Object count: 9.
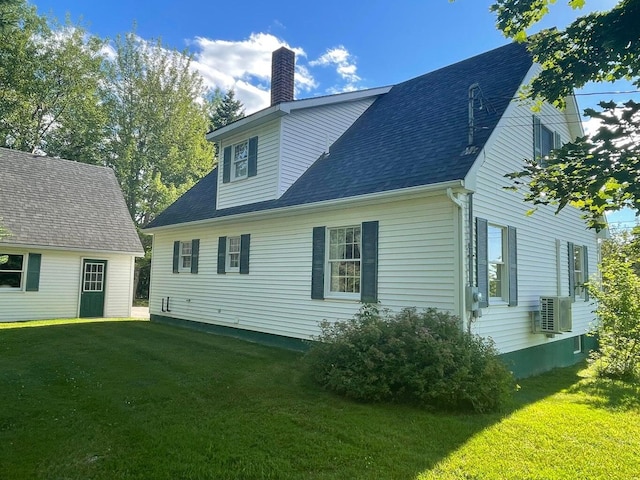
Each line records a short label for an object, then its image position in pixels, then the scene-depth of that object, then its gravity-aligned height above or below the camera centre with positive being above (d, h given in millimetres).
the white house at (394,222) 7461 +1275
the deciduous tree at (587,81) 3568 +2050
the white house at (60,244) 14852 +1050
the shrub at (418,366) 5680 -1186
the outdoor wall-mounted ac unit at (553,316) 8602 -643
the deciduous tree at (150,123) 29078 +10696
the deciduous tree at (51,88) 24328 +11202
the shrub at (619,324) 8781 -784
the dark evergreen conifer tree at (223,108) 36094 +14531
